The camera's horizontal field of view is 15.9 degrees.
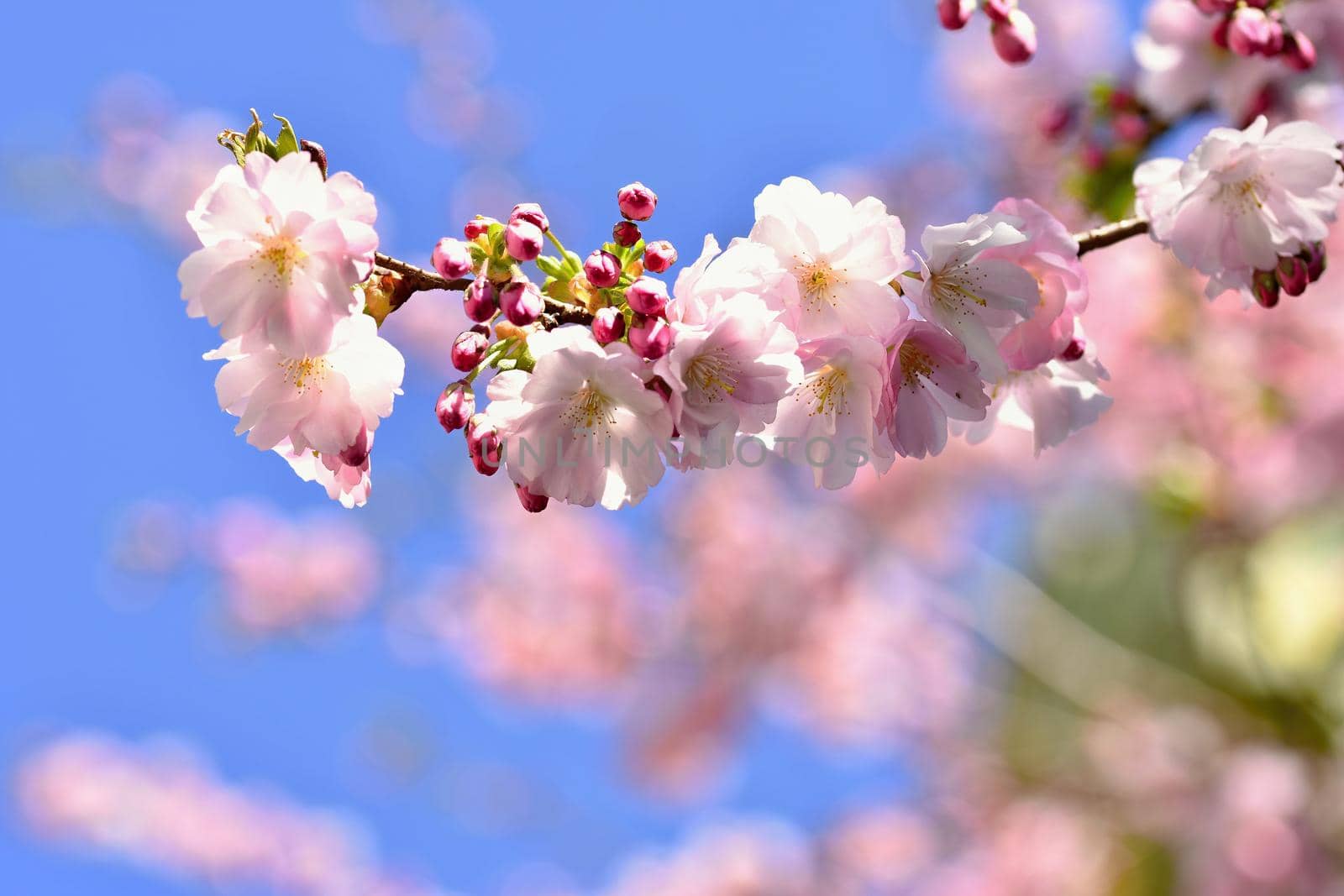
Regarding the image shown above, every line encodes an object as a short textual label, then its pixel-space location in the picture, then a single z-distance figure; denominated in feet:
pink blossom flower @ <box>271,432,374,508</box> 3.24
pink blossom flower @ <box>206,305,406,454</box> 3.19
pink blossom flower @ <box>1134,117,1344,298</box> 3.28
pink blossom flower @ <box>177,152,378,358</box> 3.13
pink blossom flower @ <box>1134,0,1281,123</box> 3.71
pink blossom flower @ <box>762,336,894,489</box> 3.19
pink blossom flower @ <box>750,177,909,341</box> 3.18
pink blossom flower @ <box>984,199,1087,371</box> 3.23
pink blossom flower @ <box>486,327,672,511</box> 3.15
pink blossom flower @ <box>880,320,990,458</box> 3.20
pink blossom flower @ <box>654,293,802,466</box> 3.15
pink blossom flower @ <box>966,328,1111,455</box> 3.36
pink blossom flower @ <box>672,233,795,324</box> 3.16
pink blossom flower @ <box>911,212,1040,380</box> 3.18
